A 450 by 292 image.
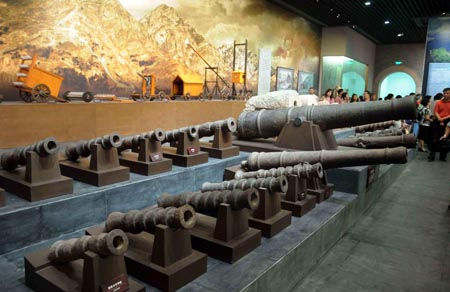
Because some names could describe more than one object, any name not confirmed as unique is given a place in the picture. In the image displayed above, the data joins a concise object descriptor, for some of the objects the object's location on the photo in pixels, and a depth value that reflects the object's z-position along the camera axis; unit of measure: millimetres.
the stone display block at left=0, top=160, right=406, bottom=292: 2086
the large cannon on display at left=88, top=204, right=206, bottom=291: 1883
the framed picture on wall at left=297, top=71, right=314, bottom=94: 16469
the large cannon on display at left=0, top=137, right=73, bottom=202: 2582
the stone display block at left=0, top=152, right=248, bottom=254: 2367
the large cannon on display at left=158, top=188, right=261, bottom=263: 2236
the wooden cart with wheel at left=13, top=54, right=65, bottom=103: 5508
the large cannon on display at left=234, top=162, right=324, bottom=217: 3143
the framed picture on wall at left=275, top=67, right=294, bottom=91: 14867
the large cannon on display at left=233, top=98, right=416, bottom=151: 3883
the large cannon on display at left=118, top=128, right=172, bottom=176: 3453
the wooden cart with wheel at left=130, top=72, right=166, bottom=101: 8057
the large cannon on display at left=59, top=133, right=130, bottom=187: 3033
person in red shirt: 9115
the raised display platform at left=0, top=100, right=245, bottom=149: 4777
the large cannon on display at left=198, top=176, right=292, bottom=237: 2658
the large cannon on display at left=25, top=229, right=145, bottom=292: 1611
